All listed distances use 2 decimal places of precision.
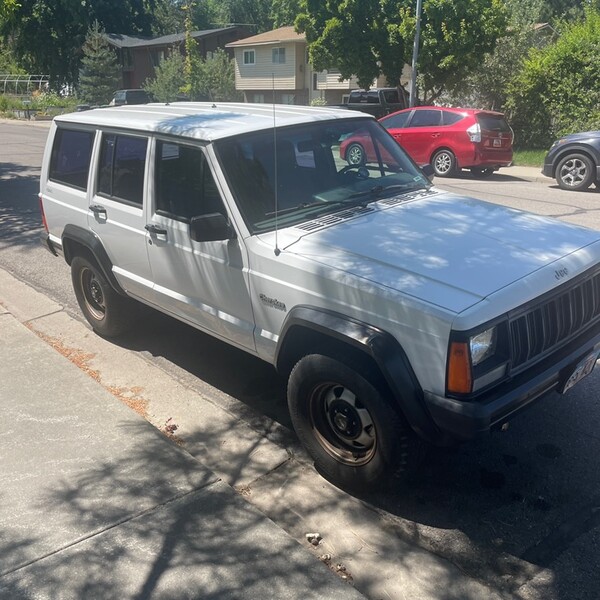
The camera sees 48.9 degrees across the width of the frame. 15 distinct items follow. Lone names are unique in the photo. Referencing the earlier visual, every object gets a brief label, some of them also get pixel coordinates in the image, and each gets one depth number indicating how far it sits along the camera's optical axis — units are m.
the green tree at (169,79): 34.88
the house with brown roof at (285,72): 42.81
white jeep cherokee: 3.14
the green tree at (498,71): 21.55
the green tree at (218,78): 34.12
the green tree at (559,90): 18.03
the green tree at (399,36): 22.56
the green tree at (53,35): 50.75
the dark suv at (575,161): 12.41
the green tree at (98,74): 42.47
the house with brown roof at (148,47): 53.53
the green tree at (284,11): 51.94
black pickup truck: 23.20
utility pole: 21.86
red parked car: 14.69
